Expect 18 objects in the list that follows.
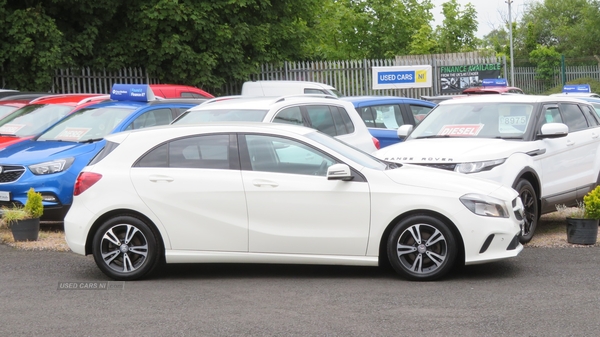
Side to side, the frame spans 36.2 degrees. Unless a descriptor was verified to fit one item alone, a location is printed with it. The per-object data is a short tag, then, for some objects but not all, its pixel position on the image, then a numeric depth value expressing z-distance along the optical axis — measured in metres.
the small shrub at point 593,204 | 10.39
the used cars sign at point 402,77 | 30.30
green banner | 31.86
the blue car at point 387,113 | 15.79
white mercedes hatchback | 8.28
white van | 24.47
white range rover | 10.38
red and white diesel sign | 11.52
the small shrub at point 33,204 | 11.05
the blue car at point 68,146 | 11.69
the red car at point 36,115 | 14.48
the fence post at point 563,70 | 40.84
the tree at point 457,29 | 56.31
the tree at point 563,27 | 68.94
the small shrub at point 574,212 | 10.66
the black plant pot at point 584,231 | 10.49
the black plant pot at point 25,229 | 11.15
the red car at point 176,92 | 21.31
